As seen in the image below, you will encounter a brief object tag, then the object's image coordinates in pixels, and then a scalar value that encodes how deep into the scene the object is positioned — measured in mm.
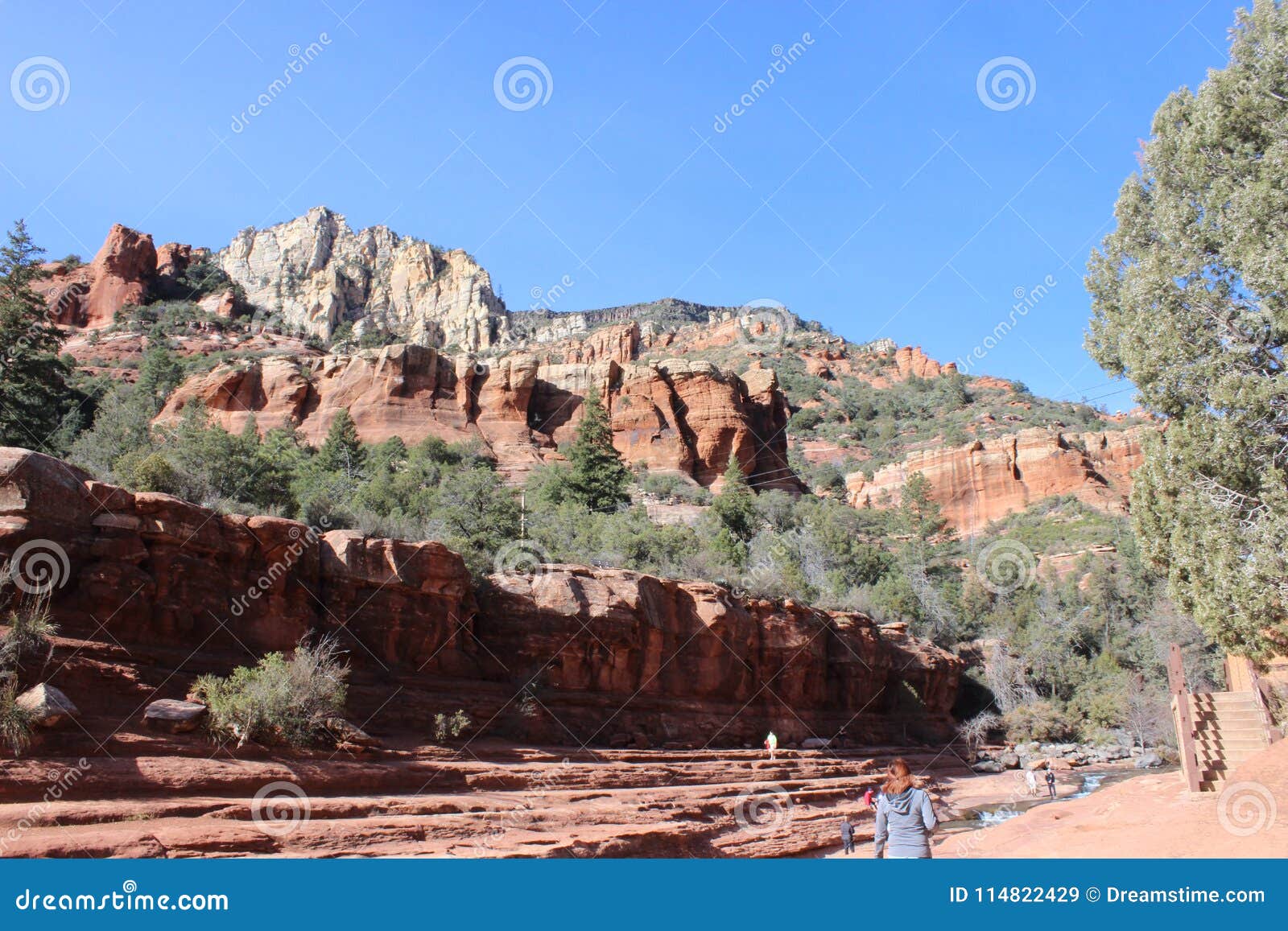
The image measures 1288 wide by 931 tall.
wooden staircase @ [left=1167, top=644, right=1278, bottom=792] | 13312
